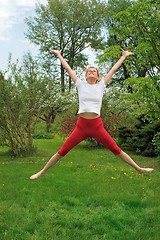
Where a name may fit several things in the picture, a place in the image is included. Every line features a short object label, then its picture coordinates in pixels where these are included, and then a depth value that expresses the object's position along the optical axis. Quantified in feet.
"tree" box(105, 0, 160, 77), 44.78
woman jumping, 18.56
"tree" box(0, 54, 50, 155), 50.70
